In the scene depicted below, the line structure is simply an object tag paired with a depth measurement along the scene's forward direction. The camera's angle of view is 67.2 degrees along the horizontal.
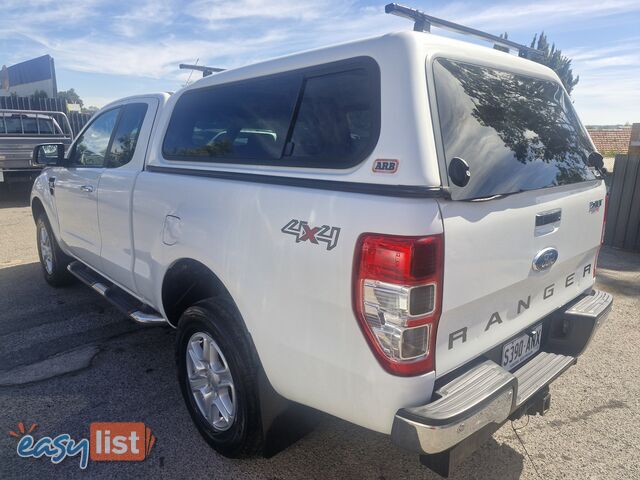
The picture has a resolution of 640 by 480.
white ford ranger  1.77
